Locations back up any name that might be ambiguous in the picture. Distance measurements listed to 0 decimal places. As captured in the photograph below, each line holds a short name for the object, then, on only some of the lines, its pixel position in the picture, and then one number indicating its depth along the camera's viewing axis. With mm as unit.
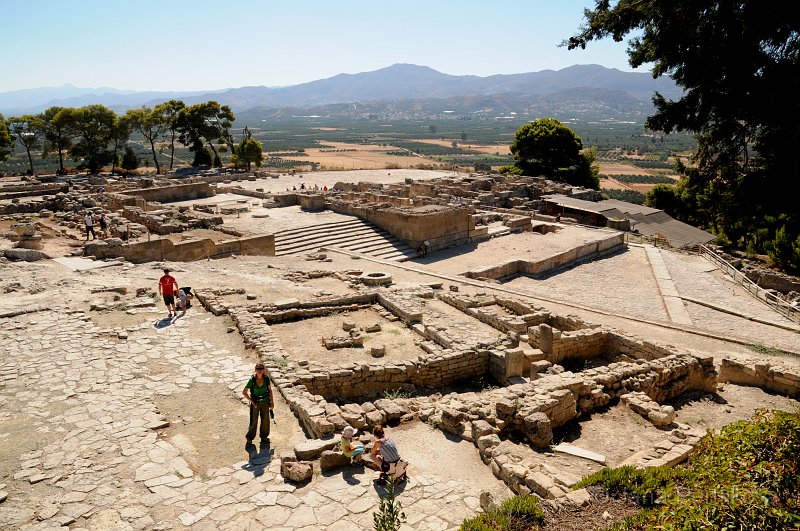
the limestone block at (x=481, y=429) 7781
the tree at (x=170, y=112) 45969
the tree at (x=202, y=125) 46312
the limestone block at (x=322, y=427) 7223
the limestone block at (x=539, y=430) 8055
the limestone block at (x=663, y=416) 8867
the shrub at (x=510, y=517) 5273
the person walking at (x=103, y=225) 21850
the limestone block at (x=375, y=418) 7953
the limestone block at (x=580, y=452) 7699
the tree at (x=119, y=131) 44469
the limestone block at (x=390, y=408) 8281
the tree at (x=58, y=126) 41838
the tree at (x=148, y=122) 45062
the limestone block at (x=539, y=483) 6112
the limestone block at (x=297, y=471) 6281
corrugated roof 31281
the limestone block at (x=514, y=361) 10328
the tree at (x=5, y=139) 38719
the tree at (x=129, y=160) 46531
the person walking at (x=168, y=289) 11945
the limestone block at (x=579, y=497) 5781
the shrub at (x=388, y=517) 4695
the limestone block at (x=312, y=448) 6730
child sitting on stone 6688
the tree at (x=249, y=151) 47312
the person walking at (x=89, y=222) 20234
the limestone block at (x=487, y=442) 7430
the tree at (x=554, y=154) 51906
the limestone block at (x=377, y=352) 10766
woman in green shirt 7105
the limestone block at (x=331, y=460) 6562
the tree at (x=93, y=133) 43250
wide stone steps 23250
